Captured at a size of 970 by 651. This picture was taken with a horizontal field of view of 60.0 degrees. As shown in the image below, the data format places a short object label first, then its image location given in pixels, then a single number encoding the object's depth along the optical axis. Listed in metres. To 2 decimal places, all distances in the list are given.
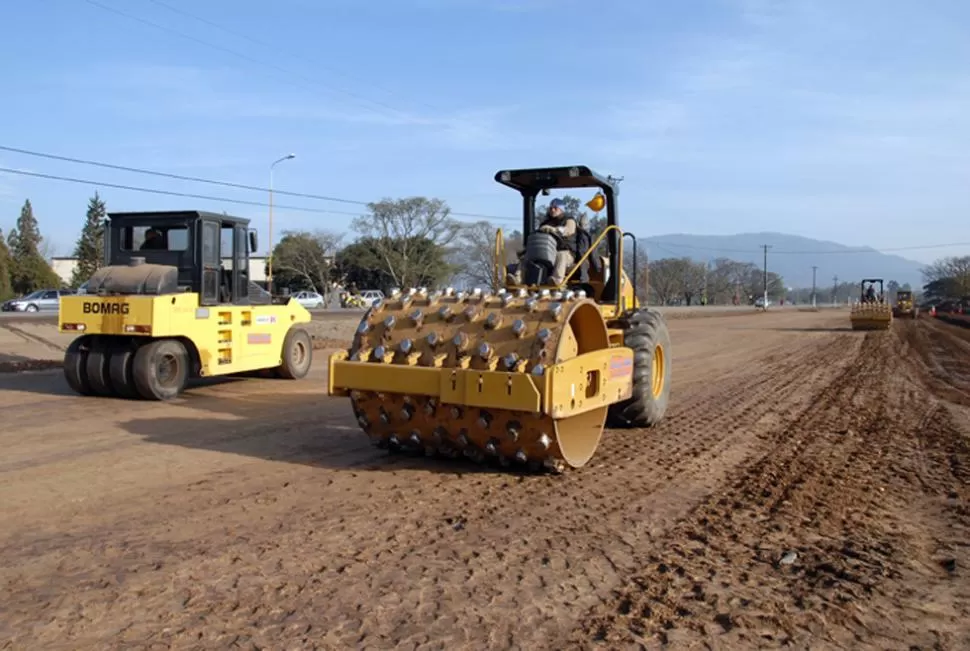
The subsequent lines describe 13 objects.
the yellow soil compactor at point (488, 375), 6.15
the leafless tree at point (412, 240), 60.34
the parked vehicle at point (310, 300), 58.12
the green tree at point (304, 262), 66.88
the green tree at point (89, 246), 68.50
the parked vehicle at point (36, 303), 43.56
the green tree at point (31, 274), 61.59
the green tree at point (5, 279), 53.47
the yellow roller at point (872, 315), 36.88
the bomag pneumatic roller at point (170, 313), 11.67
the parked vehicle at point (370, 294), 60.22
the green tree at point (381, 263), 61.28
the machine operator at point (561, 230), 8.47
